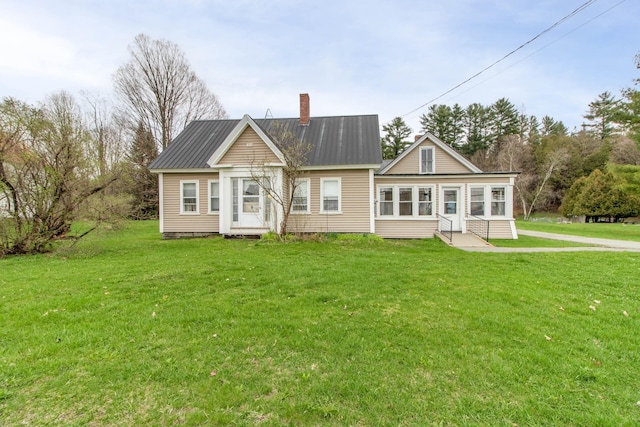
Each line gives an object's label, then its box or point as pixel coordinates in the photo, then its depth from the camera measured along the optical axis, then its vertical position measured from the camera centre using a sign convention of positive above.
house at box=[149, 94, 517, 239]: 12.11 +0.91
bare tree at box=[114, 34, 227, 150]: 26.11 +11.34
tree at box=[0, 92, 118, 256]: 8.29 +0.95
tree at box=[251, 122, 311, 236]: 11.24 +1.40
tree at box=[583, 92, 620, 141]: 44.78 +14.35
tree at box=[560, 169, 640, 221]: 29.75 +0.55
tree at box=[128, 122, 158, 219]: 25.62 +4.12
